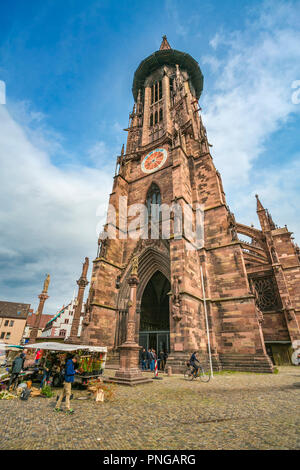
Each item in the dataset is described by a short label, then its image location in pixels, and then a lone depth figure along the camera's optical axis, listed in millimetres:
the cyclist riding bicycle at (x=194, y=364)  8516
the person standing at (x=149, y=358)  11973
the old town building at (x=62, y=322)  37469
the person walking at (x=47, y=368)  7057
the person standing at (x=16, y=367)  7258
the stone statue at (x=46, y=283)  17906
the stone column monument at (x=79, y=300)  14766
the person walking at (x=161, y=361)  12703
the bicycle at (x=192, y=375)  8469
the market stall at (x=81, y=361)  7129
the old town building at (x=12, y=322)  38188
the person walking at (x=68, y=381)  4426
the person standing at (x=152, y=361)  11616
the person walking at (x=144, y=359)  12344
